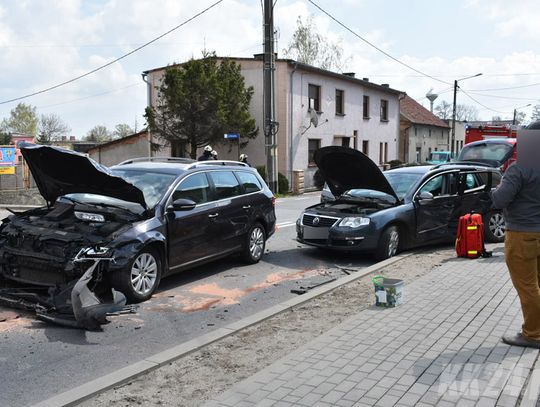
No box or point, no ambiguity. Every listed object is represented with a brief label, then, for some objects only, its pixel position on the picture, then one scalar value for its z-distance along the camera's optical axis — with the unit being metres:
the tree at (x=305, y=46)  51.56
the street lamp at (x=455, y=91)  43.70
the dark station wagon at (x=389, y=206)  8.95
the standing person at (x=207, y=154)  14.71
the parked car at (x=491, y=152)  17.09
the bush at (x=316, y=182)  28.22
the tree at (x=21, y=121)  76.62
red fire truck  22.23
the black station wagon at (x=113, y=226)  5.90
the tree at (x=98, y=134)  87.91
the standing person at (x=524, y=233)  4.49
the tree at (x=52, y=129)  79.00
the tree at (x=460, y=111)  76.87
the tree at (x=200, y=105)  23.41
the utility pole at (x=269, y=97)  19.53
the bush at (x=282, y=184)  25.89
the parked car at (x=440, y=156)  37.88
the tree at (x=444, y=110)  75.44
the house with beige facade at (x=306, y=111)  27.09
